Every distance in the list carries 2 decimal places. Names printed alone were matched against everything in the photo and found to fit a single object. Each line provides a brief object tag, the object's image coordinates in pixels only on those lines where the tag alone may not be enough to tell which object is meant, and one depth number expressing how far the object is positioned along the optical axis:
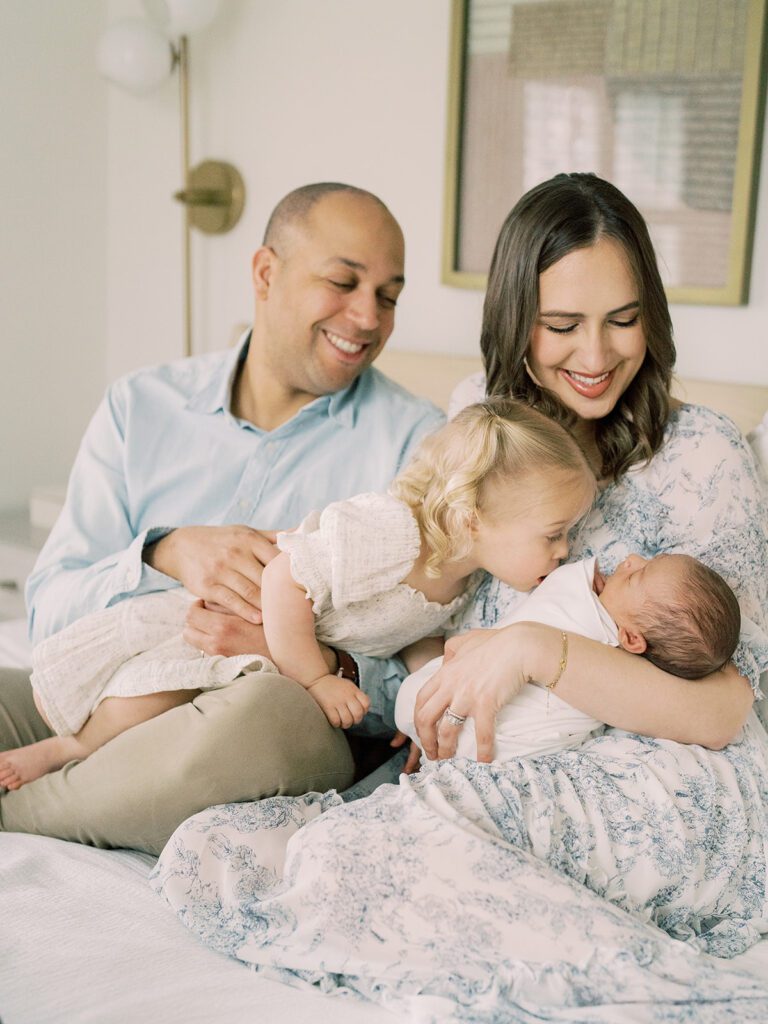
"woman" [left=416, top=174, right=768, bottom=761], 1.66
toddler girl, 1.64
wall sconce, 3.24
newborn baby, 1.50
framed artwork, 2.47
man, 1.85
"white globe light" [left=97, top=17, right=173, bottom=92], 3.33
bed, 1.21
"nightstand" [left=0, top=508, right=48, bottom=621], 3.27
